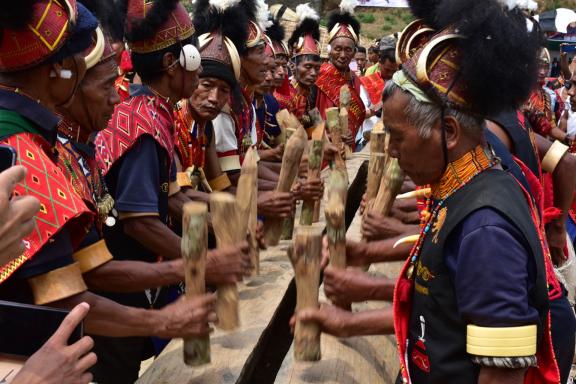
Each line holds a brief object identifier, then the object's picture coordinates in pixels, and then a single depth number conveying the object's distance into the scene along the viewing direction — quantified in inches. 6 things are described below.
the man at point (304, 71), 267.3
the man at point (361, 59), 515.8
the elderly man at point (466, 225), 57.8
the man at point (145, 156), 97.0
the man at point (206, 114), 126.2
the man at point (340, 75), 289.6
